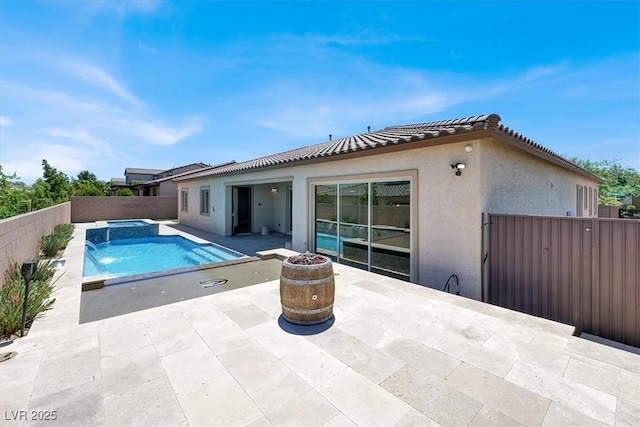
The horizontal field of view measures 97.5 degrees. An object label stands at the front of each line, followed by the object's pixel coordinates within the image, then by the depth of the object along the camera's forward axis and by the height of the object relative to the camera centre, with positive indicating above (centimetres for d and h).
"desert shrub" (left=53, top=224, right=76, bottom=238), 1266 -92
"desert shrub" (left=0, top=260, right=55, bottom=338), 407 -150
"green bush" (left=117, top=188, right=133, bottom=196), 3231 +208
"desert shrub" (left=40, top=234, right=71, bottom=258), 943 -118
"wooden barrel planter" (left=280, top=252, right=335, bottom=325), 435 -128
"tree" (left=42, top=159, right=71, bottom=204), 2312 +267
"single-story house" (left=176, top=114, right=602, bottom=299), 608 +41
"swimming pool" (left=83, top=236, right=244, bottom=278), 1050 -200
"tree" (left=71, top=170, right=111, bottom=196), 2889 +216
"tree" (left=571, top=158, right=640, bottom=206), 3130 +430
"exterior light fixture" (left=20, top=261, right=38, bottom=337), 393 -88
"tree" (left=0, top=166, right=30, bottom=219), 950 +53
